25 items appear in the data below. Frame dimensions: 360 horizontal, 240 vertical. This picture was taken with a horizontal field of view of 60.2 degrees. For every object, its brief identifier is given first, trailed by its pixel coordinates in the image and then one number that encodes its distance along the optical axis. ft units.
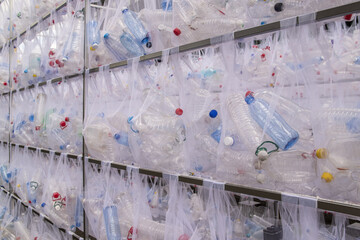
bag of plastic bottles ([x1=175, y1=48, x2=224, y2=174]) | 4.23
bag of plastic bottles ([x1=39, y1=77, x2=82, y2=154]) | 6.85
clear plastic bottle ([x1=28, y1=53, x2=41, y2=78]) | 8.38
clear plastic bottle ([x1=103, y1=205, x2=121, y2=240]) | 5.37
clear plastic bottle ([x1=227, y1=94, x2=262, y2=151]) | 3.66
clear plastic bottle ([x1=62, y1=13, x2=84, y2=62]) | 6.77
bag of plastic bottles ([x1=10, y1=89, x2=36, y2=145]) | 8.62
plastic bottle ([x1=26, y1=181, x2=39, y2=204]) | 8.10
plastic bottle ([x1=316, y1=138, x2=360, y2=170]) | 2.93
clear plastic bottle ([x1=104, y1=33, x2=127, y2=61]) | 5.56
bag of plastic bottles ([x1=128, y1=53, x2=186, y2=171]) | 4.61
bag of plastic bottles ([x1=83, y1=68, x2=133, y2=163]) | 5.54
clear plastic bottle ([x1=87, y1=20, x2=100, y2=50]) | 6.07
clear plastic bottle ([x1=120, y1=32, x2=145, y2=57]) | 5.29
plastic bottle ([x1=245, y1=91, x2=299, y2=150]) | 3.42
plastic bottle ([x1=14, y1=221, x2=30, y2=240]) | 8.71
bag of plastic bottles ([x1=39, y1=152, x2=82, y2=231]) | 6.83
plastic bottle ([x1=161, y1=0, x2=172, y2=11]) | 4.79
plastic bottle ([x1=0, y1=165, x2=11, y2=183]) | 9.80
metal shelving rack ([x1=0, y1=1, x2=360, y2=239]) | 2.91
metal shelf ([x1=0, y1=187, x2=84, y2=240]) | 6.66
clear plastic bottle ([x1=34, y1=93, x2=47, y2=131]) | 7.89
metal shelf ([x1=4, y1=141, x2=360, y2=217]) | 2.91
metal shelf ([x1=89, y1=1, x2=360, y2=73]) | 2.91
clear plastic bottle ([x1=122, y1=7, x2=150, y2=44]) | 5.07
